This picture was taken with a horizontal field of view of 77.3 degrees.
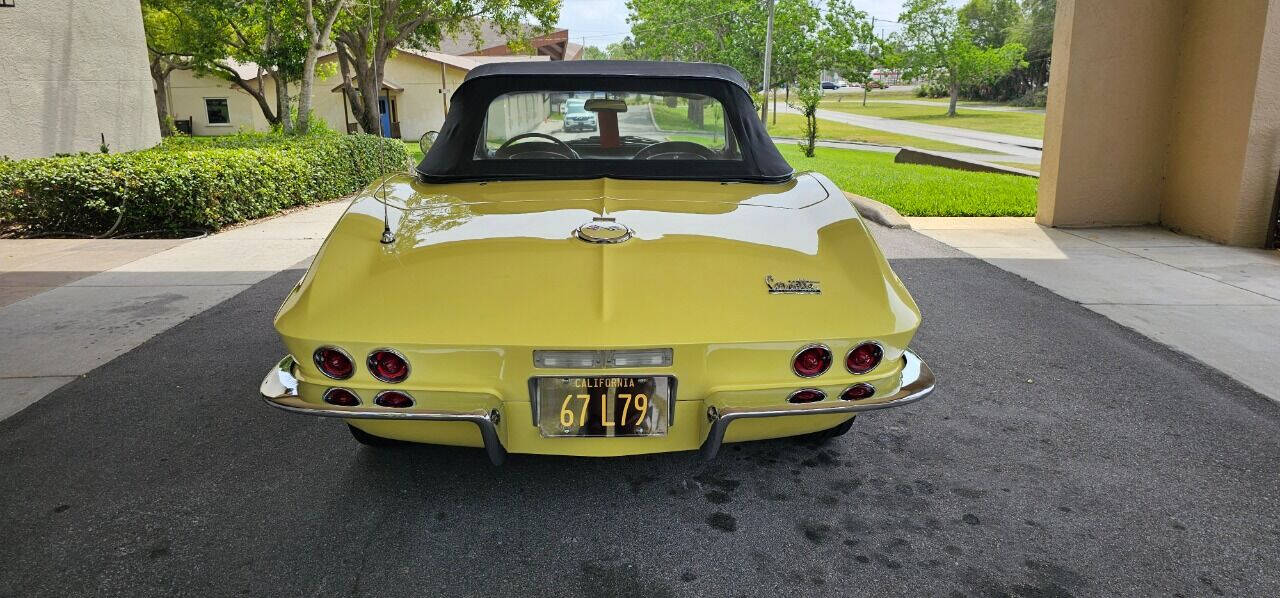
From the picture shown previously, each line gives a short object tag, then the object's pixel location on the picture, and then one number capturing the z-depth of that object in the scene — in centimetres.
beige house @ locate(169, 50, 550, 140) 3108
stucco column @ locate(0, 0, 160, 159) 945
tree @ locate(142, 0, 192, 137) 2353
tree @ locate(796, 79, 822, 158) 1961
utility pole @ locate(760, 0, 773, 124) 2603
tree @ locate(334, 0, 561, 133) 1856
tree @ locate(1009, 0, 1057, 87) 5666
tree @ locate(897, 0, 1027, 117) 4619
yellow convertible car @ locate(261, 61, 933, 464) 222
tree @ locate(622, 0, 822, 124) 3444
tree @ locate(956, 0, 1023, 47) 6669
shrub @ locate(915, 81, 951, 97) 6149
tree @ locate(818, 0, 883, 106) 3369
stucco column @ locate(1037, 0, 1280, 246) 725
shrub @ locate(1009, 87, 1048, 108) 5192
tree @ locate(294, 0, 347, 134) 1344
